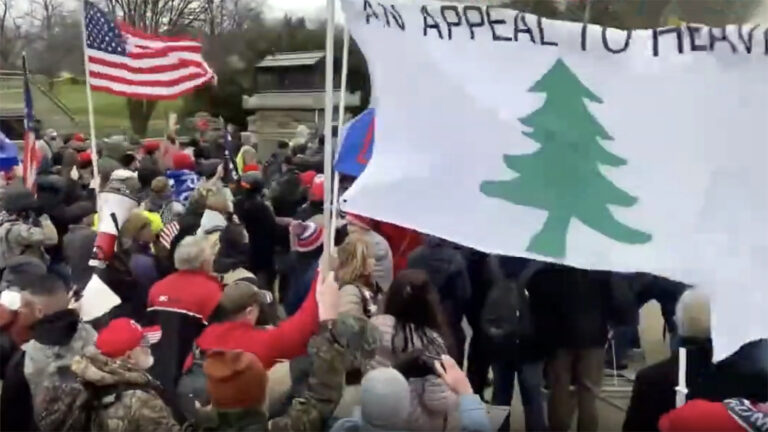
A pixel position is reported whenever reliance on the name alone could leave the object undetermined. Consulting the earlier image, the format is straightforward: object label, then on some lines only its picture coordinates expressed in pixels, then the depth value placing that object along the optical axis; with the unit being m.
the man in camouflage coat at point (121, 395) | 3.50
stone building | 27.41
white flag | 3.58
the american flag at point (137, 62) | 7.99
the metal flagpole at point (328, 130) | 3.92
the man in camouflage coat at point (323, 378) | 3.49
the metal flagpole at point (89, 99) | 6.85
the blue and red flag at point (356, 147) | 6.23
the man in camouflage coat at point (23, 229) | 6.54
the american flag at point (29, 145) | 8.23
